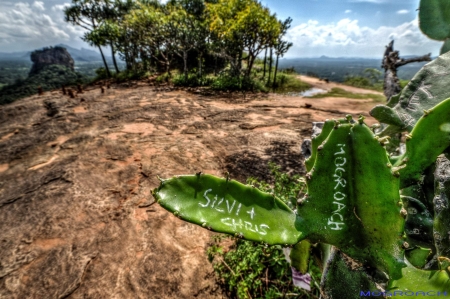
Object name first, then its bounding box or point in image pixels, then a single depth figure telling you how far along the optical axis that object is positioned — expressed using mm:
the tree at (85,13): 19281
